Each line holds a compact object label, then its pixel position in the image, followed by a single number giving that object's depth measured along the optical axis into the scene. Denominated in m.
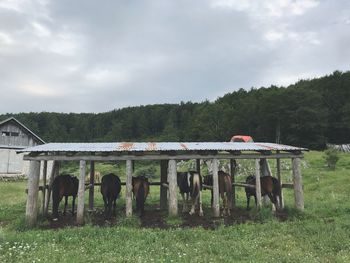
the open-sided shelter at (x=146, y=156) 13.40
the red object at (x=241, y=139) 47.84
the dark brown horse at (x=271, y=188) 15.09
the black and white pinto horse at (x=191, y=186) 14.61
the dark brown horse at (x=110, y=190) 14.64
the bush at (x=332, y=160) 30.97
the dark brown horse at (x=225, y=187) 15.10
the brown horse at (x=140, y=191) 14.57
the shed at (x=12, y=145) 39.19
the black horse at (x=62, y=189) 14.37
